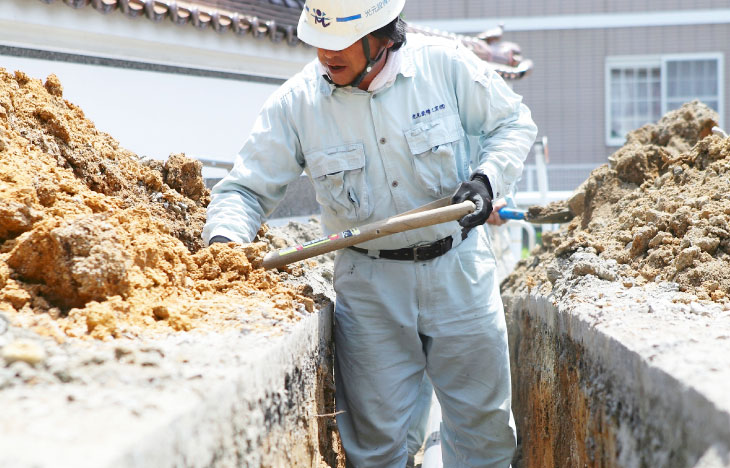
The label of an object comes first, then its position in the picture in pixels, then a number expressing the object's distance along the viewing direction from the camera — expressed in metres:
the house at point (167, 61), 5.24
